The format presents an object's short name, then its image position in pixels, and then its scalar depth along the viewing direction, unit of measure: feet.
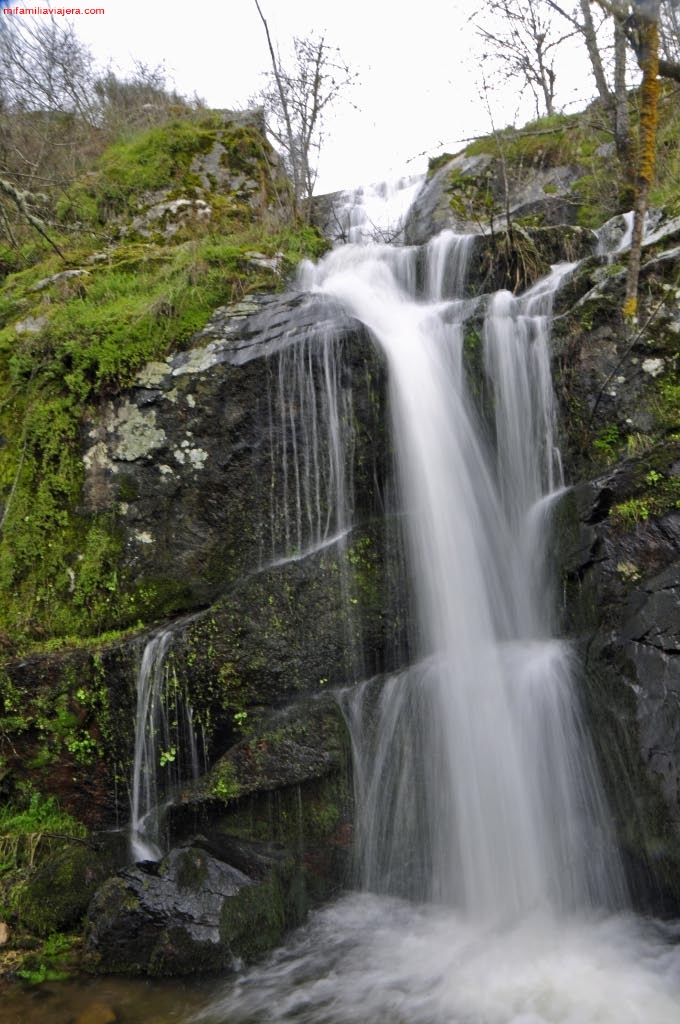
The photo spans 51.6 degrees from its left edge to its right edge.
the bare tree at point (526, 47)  25.37
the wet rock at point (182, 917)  12.26
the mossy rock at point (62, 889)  13.66
